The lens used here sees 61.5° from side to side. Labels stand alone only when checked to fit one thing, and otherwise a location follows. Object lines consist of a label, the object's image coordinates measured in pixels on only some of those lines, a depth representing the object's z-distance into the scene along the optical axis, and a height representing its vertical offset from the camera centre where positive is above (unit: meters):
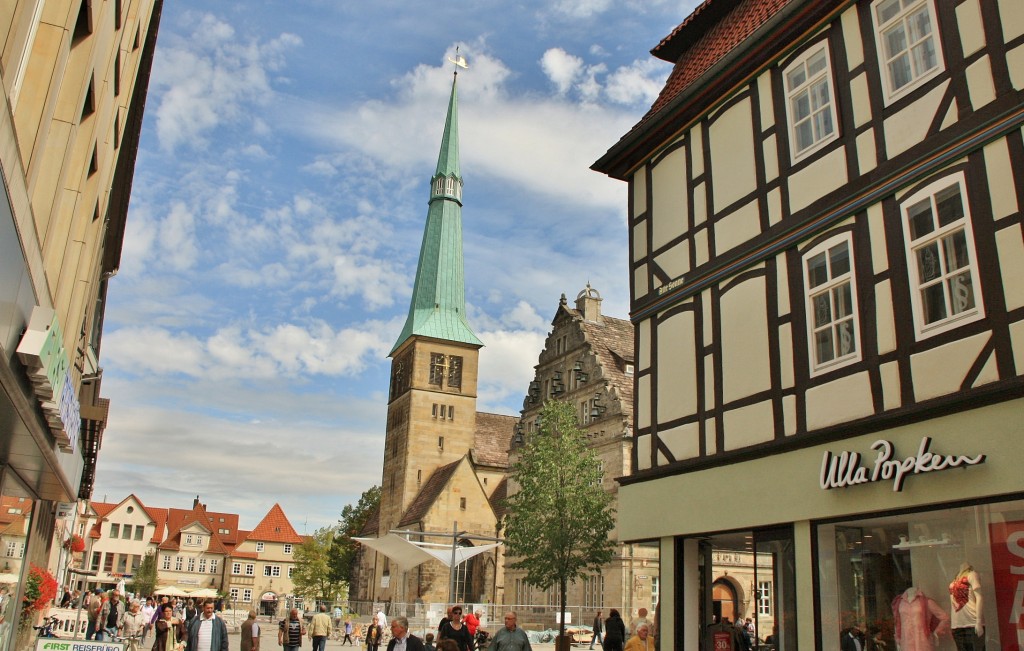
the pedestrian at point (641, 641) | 13.72 -0.83
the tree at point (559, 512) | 29.00 +2.38
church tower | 69.24 +17.22
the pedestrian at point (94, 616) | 25.49 -1.29
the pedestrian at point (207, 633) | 13.73 -0.90
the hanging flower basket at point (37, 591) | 15.58 -0.40
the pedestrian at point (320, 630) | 19.67 -1.17
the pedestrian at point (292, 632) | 17.33 -1.07
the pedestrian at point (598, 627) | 29.61 -1.36
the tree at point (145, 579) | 78.31 -0.59
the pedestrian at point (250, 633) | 15.73 -1.02
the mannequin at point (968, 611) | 9.17 -0.14
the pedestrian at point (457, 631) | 13.91 -0.77
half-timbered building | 9.32 +3.36
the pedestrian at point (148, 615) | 30.17 -1.45
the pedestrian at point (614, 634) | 19.77 -1.04
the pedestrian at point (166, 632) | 17.69 -1.18
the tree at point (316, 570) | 67.81 +0.60
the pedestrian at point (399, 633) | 12.38 -0.73
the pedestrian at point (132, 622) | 24.66 -1.42
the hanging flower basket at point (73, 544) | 41.48 +1.33
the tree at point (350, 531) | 78.69 +4.42
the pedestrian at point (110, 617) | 25.97 -1.36
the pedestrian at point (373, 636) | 20.59 -1.30
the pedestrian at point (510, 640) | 11.99 -0.76
